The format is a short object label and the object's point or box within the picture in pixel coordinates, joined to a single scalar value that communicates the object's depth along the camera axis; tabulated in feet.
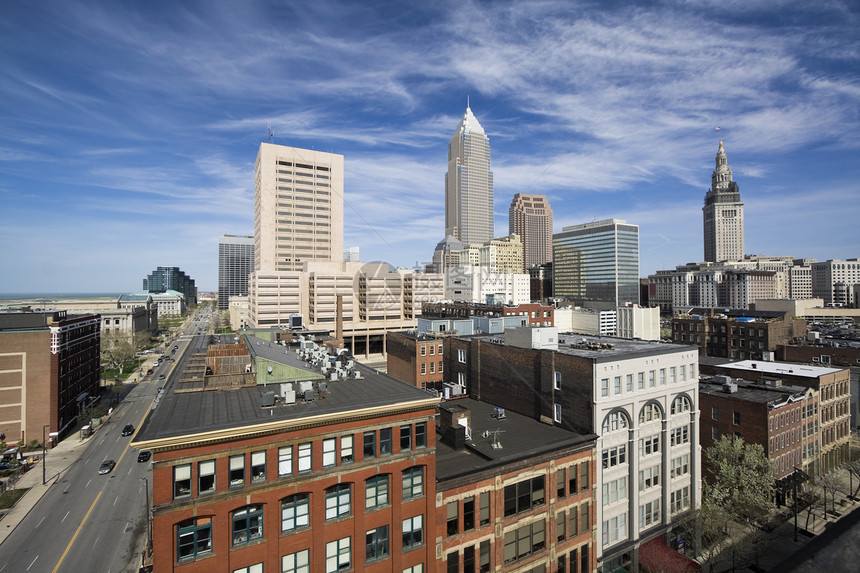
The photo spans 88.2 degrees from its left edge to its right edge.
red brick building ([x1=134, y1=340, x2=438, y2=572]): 78.54
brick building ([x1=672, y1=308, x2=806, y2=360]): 315.99
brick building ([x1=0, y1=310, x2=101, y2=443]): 221.87
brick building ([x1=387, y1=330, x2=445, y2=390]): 241.57
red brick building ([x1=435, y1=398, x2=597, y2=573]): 105.81
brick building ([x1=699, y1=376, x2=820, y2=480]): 173.27
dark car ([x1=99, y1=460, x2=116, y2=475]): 197.87
